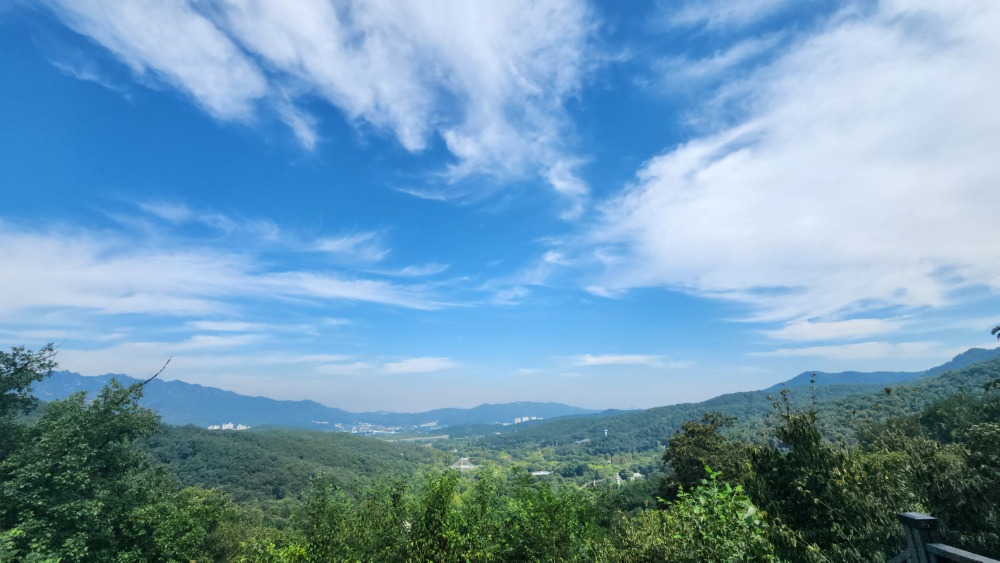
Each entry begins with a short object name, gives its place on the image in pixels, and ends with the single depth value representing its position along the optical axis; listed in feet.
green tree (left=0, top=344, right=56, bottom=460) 89.83
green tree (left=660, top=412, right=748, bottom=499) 114.62
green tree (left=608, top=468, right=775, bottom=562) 22.41
